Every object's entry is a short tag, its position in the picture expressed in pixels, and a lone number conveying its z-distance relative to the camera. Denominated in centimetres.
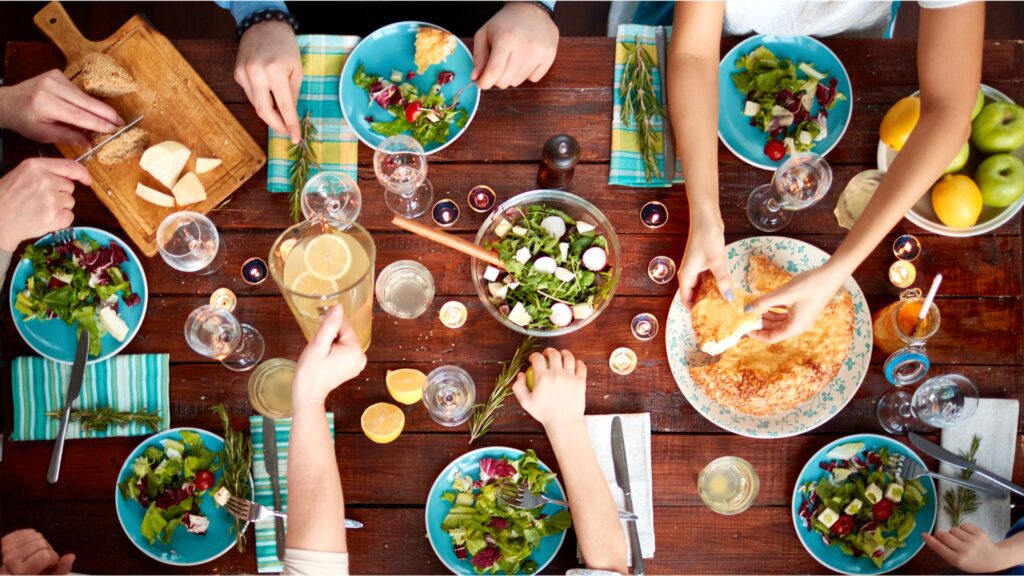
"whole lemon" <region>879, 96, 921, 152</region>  200
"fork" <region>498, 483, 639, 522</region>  188
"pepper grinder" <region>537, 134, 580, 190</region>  186
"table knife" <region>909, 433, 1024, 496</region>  189
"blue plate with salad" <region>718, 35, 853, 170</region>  206
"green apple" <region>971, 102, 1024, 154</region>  198
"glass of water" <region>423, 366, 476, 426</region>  195
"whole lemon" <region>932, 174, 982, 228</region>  198
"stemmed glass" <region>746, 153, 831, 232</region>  200
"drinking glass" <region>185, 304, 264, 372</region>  195
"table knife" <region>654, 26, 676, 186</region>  206
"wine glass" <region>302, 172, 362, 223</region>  198
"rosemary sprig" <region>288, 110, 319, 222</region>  201
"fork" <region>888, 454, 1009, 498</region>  191
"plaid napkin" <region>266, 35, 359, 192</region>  203
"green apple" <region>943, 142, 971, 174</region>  199
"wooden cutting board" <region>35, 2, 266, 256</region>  201
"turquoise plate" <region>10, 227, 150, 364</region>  195
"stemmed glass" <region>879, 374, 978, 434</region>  193
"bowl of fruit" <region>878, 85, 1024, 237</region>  197
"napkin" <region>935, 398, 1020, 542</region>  197
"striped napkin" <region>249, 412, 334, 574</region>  189
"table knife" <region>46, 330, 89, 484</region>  188
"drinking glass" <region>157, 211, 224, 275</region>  196
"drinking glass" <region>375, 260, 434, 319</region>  200
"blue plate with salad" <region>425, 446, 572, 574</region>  188
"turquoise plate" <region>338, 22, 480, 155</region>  206
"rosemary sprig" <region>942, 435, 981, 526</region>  192
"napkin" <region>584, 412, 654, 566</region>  194
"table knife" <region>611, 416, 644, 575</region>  188
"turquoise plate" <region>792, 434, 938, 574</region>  191
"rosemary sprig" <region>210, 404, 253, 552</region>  188
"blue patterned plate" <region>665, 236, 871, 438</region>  193
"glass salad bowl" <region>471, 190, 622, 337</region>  194
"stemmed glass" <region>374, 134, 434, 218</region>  198
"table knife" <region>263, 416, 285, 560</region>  188
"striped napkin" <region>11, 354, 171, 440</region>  192
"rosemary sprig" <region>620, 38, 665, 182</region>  207
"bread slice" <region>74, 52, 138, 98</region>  199
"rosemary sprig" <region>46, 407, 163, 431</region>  191
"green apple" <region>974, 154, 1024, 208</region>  196
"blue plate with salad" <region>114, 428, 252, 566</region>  188
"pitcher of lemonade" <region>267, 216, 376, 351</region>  171
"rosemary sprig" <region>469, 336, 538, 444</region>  194
